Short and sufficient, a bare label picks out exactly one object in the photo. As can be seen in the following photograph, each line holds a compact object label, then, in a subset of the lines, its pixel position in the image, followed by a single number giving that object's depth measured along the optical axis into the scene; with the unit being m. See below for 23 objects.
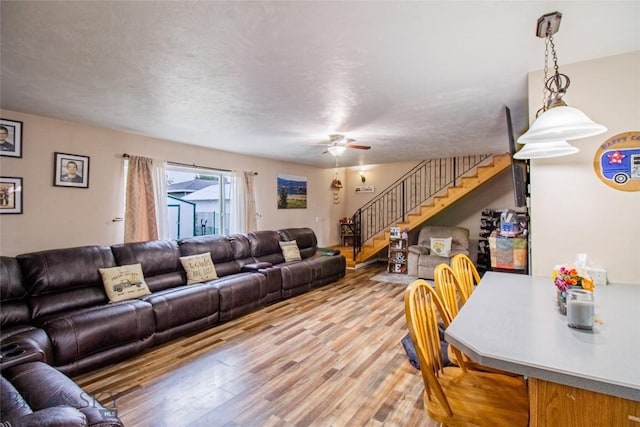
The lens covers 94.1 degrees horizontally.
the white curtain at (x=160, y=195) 4.23
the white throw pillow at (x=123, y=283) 3.12
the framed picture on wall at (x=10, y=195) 2.96
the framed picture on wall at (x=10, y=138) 2.98
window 4.79
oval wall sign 1.95
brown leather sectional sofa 1.53
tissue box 1.94
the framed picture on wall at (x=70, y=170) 3.35
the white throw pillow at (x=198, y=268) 3.89
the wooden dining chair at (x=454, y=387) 1.22
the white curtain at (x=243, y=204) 5.41
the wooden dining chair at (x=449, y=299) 1.60
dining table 0.89
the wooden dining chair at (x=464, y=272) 2.15
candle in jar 1.21
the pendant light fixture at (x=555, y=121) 1.42
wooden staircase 5.93
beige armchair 5.98
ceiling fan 4.19
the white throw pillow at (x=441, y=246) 6.09
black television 2.38
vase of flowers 1.43
